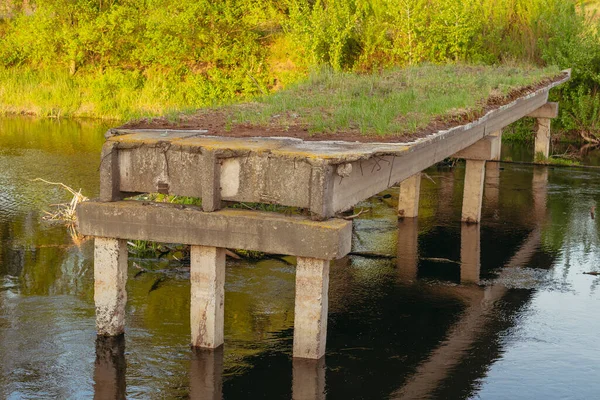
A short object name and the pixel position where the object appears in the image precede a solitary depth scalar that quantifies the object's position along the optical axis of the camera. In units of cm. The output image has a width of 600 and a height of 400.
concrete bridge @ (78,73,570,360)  1349
